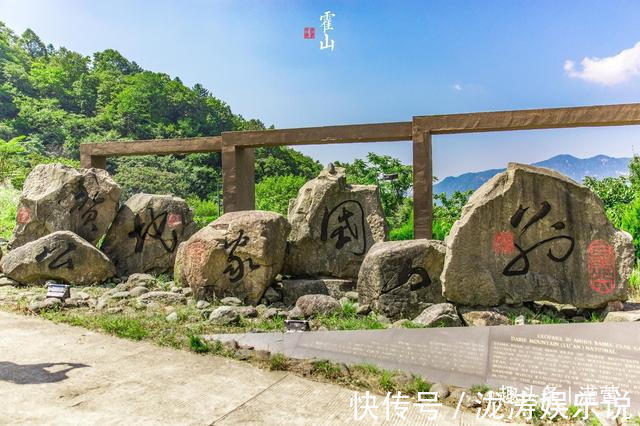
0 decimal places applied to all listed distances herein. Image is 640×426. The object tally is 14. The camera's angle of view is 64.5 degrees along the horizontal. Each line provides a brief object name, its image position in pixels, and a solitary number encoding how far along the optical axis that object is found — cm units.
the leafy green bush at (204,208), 2363
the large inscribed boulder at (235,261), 680
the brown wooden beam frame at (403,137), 715
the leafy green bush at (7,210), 1384
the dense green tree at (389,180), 1456
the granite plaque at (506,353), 358
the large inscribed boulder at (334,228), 754
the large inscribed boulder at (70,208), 902
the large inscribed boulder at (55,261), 788
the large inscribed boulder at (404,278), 591
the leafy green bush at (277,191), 1959
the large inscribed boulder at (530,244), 560
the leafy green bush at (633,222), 917
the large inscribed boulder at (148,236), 885
